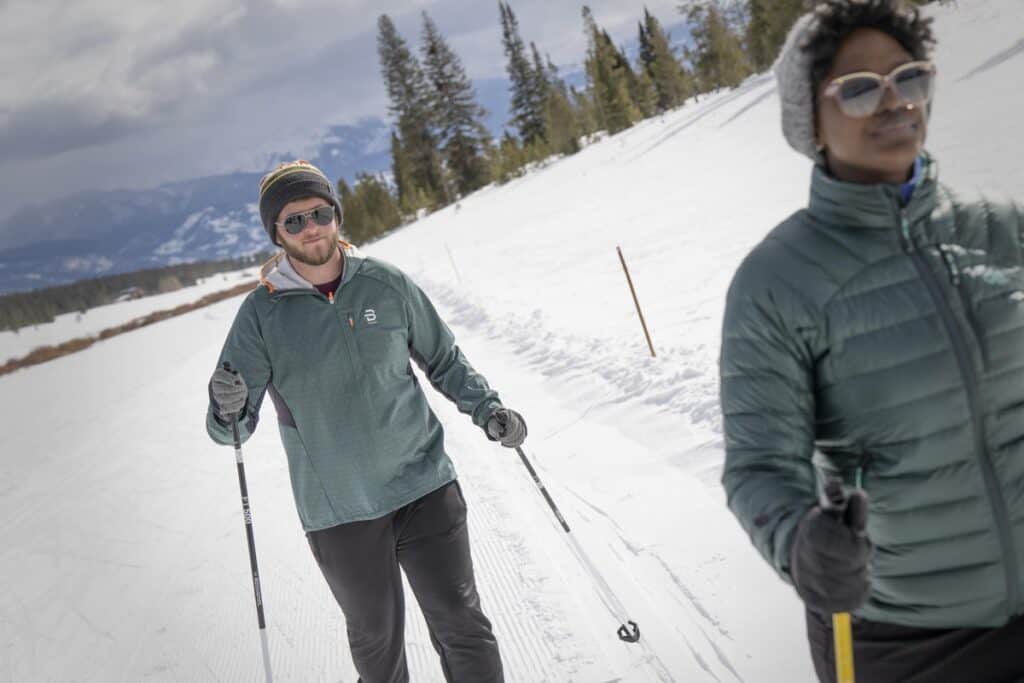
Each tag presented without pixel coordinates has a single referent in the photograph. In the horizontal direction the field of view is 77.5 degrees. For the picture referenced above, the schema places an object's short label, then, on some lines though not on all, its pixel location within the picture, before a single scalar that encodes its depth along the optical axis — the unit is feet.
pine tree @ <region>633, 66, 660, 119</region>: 173.25
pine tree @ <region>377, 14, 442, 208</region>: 166.50
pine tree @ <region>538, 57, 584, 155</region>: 146.10
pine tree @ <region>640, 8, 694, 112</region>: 167.63
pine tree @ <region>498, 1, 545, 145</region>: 179.01
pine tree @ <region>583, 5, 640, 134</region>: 159.53
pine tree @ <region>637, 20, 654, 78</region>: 198.24
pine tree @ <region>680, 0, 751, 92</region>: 145.07
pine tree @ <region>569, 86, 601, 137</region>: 179.73
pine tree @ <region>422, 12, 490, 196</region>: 164.86
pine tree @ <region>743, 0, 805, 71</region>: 110.88
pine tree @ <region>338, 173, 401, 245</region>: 192.24
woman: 4.24
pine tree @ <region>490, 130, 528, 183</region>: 151.33
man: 8.86
